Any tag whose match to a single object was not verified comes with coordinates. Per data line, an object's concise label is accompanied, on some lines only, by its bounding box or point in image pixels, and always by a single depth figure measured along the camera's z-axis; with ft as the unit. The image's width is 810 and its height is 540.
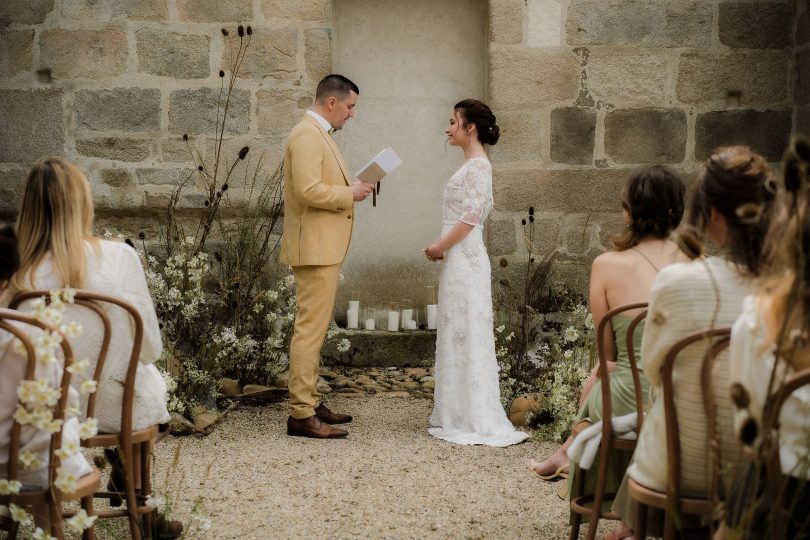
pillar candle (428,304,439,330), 20.60
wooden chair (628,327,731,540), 7.06
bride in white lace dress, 15.90
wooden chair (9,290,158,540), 8.73
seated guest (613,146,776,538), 7.36
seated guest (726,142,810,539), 5.88
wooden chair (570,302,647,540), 9.14
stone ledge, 20.59
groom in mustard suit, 15.56
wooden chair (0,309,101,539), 7.22
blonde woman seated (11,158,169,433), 9.22
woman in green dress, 10.23
